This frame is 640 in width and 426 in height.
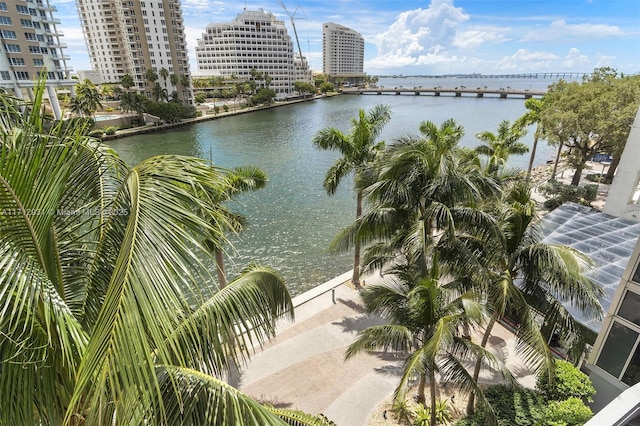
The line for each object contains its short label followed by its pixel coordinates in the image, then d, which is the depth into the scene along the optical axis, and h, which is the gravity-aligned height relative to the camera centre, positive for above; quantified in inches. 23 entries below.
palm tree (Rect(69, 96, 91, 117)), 1623.3 -118.7
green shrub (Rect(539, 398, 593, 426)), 242.5 -234.1
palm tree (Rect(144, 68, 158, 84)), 2460.6 +41.3
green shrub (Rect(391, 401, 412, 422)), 311.3 -298.0
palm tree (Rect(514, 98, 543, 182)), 995.7 -109.0
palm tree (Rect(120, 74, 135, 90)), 2488.9 -0.6
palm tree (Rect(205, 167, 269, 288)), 380.8 -111.0
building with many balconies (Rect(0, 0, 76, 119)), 1631.4 +183.7
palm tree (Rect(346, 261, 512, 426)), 216.7 -170.4
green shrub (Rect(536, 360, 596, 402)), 271.1 -238.7
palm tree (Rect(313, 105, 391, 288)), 469.1 -88.6
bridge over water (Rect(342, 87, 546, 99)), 3851.9 -141.0
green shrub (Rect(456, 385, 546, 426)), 263.0 -257.5
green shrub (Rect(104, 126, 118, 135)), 1782.6 -251.9
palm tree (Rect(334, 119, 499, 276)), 308.7 -109.2
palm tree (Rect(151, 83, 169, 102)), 2362.2 -82.4
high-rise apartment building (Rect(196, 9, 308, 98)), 3941.9 +364.2
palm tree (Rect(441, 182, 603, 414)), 254.7 -148.7
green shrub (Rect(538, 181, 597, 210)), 774.5 -256.0
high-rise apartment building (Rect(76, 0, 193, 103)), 2596.0 +303.7
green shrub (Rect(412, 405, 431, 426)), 295.0 -284.7
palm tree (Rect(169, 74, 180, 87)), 2578.7 +13.6
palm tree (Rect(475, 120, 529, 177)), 810.2 -153.5
